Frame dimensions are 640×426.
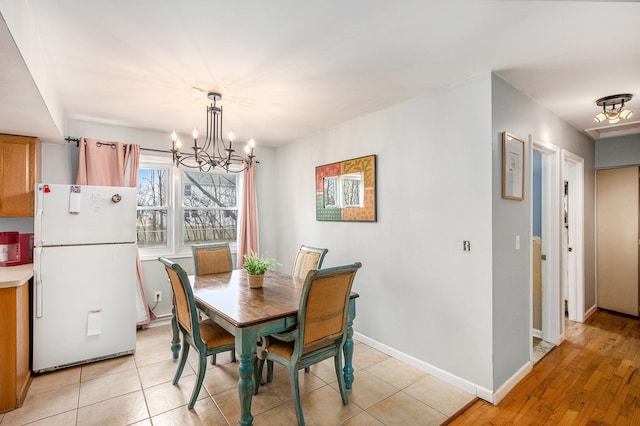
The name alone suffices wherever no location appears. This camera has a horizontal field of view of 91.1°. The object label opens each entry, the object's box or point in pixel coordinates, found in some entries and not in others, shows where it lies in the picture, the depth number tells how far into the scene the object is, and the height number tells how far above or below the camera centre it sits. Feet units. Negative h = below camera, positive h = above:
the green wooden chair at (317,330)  6.49 -2.54
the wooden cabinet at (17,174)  9.46 +1.25
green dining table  6.28 -2.11
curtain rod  11.14 +2.68
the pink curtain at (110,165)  11.22 +1.83
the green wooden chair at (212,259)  11.09 -1.61
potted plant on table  8.73 -1.56
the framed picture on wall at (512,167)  7.98 +1.22
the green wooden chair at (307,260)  10.48 -1.58
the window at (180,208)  13.33 +0.29
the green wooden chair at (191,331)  7.06 -2.94
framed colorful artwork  10.82 +0.88
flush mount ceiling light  9.07 +3.23
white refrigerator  8.93 -1.79
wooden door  13.58 -1.16
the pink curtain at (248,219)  14.89 -0.23
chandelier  7.86 +2.77
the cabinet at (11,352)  7.29 -3.27
